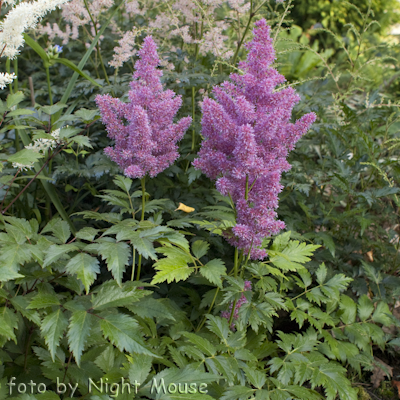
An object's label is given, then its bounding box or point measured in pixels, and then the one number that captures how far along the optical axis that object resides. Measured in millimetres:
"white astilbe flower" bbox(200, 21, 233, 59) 1120
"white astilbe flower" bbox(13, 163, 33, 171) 872
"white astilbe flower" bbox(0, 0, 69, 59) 847
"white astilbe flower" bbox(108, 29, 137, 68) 1093
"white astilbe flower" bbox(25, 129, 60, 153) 900
